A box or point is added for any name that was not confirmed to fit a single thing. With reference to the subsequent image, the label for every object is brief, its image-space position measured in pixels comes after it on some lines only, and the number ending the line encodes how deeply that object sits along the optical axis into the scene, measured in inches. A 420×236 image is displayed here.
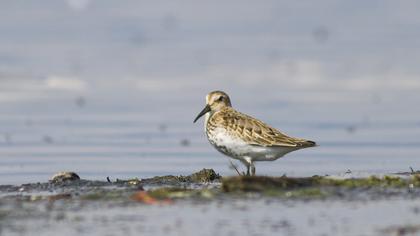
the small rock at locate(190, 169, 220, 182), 492.4
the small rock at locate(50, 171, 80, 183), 485.8
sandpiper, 500.1
